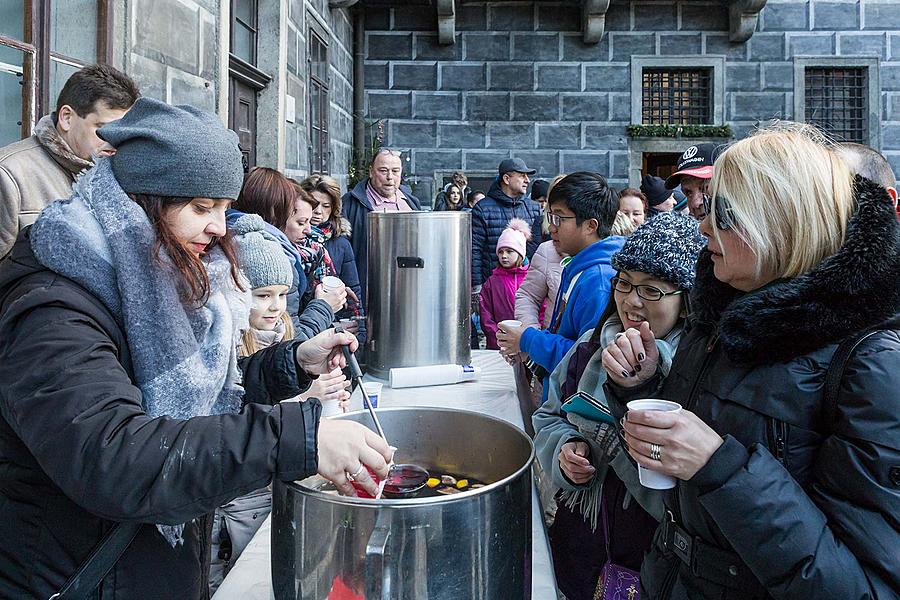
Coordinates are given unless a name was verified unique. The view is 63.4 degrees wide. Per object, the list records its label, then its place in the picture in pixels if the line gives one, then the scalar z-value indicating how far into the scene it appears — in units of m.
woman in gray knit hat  0.98
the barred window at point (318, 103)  6.74
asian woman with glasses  1.68
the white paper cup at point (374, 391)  2.32
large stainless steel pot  1.01
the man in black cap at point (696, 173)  3.23
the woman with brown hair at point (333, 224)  4.02
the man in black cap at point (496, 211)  5.38
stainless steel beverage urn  2.77
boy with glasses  2.38
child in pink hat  4.32
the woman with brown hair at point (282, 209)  2.95
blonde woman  1.02
